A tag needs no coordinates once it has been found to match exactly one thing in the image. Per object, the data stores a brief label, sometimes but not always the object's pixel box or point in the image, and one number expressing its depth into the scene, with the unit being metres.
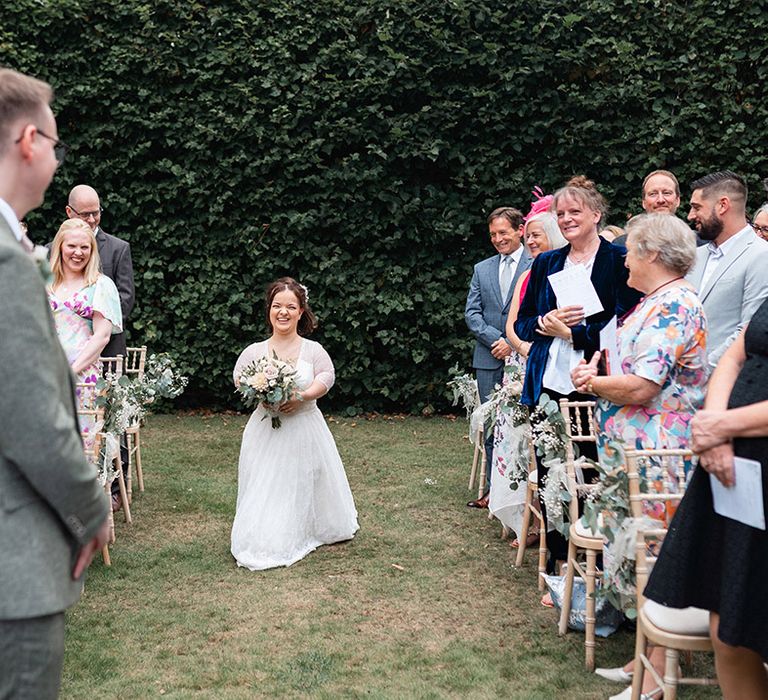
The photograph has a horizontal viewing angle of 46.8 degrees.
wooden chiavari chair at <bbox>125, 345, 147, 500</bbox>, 6.87
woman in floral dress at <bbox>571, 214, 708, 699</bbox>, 3.67
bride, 5.81
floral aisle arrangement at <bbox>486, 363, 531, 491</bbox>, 5.42
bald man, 7.10
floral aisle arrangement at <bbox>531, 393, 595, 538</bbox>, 4.38
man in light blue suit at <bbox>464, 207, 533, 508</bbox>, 6.88
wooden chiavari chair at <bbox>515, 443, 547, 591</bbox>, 5.18
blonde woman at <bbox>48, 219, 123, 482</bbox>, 5.99
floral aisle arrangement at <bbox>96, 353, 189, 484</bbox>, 5.71
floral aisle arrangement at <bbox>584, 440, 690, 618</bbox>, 3.39
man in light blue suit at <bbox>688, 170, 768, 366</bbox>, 5.15
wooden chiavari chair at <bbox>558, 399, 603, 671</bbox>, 4.08
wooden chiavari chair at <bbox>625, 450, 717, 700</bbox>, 2.96
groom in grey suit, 1.93
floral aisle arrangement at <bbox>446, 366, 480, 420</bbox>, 7.65
